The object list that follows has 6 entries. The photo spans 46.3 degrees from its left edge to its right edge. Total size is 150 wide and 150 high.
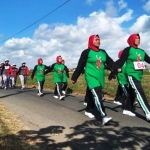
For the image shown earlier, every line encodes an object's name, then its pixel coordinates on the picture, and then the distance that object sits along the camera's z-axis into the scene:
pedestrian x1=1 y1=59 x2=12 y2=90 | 14.39
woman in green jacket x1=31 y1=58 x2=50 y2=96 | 9.12
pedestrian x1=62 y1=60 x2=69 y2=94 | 8.73
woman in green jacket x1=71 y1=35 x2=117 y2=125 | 4.39
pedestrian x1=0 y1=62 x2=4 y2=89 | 14.59
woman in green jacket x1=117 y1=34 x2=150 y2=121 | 4.57
